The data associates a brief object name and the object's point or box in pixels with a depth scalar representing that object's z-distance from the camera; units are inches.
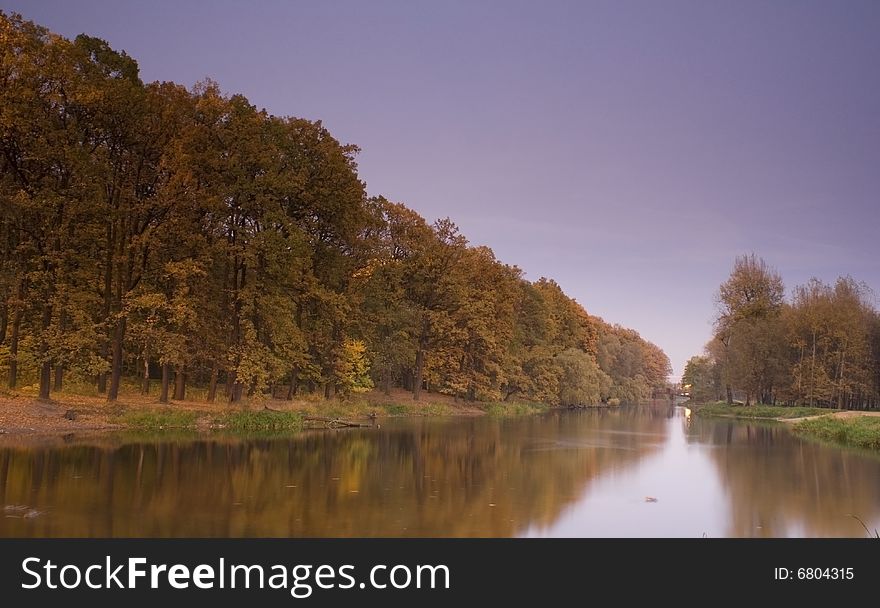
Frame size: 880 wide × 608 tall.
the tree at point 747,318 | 2906.0
